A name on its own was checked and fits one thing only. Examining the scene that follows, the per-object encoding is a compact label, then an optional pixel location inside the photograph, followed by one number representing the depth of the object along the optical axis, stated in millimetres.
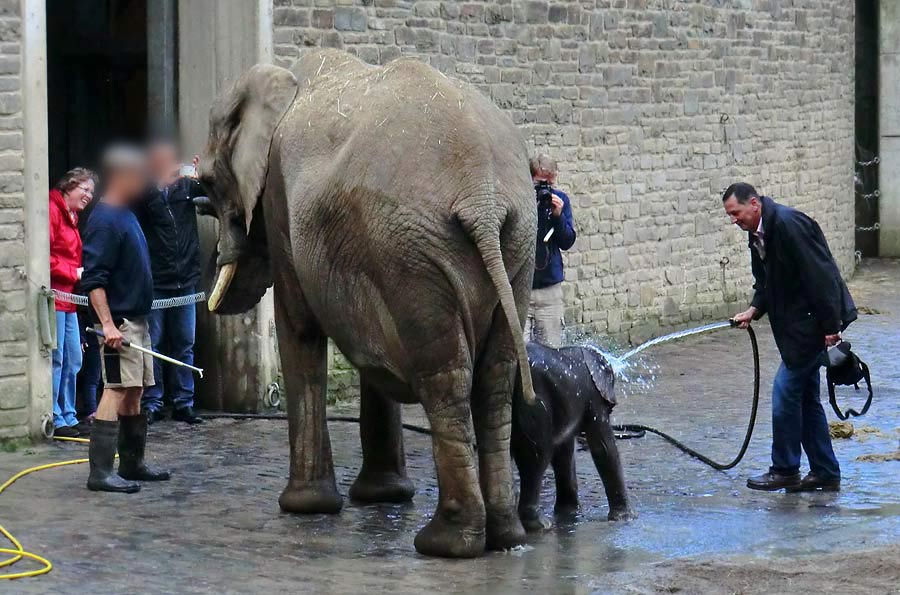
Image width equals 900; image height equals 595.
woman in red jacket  23047
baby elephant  17359
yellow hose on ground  15402
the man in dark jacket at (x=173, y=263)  24109
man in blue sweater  19219
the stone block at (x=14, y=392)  22281
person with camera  24437
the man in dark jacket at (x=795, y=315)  19594
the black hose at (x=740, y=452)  20875
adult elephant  15937
